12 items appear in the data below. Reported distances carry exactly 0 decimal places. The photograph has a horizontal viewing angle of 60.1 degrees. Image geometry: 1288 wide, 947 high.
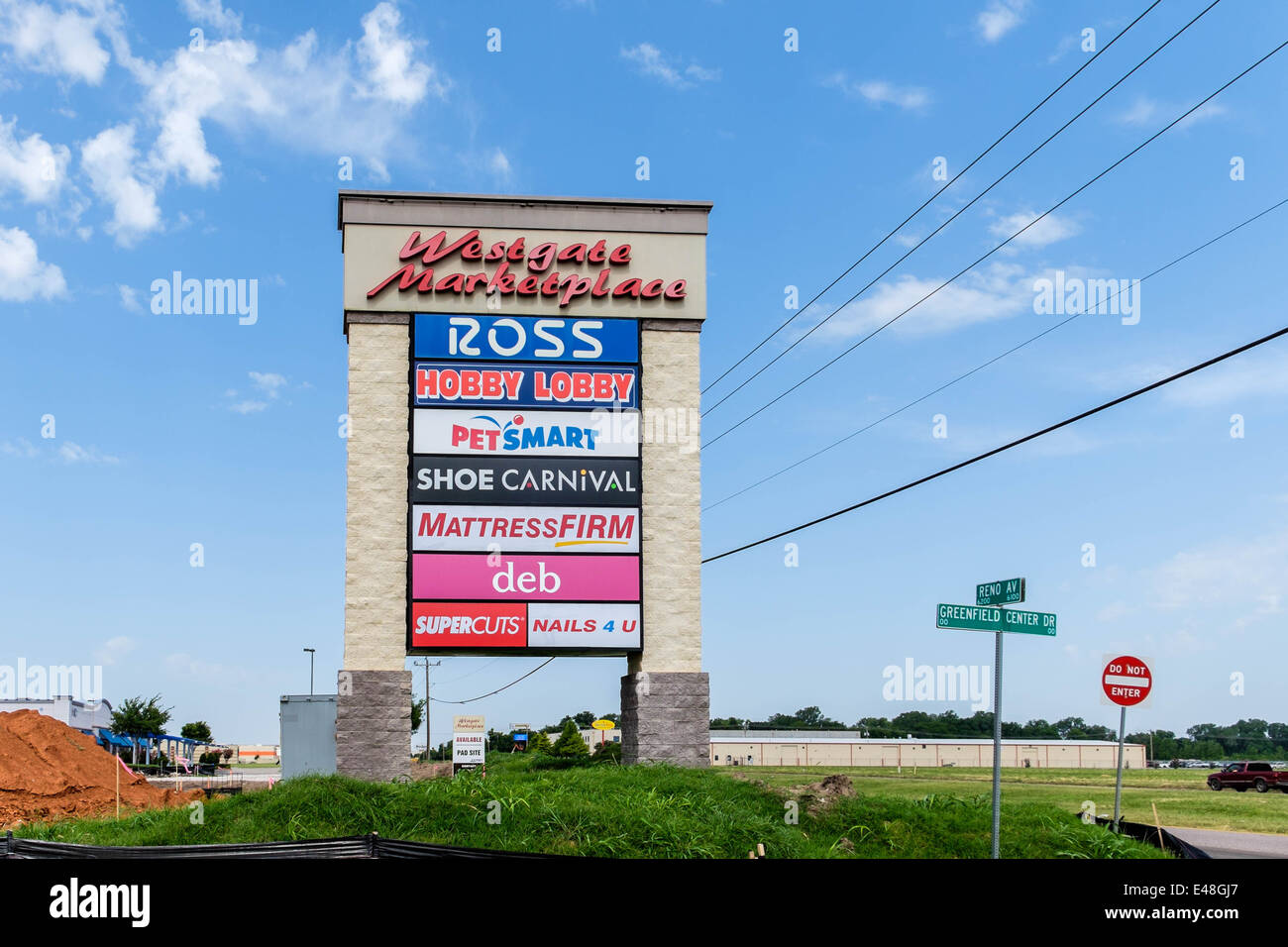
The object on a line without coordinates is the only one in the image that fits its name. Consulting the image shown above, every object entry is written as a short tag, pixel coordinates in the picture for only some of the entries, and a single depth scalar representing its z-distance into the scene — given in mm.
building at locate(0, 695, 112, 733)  83062
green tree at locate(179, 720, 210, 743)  100188
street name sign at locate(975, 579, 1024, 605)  14758
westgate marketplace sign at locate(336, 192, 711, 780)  25000
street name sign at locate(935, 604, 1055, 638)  15109
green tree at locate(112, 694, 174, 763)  77125
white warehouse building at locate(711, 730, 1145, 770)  93562
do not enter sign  17688
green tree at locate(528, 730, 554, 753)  62975
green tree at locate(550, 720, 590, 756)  56053
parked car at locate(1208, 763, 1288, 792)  48219
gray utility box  25750
